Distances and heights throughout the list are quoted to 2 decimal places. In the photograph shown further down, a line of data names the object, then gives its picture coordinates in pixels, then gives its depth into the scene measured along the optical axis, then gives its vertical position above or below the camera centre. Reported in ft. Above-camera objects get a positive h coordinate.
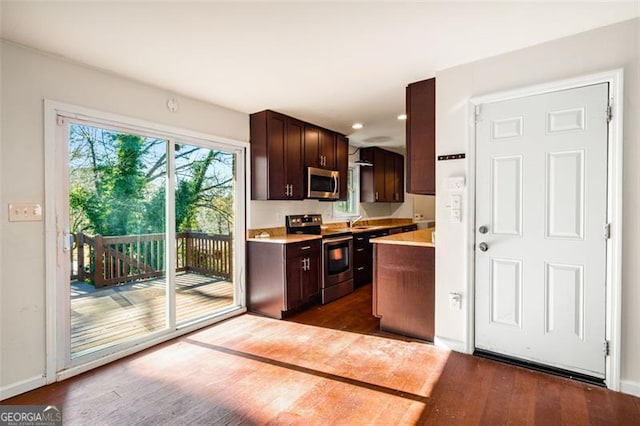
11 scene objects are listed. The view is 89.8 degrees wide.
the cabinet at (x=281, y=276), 12.14 -2.66
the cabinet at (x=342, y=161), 16.79 +2.53
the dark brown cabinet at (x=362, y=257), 16.12 -2.55
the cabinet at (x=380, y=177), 20.40 +2.06
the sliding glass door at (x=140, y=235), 8.61 -0.81
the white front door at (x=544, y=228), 7.27 -0.49
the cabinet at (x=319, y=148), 14.76 +2.95
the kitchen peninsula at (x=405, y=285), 9.85 -2.46
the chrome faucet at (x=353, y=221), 19.50 -0.76
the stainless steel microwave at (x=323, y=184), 14.74 +1.21
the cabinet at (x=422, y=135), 9.66 +2.25
